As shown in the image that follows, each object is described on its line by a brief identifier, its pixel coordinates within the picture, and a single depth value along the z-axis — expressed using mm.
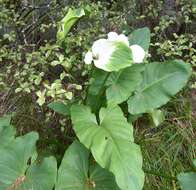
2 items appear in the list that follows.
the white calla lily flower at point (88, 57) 1742
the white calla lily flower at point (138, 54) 1830
